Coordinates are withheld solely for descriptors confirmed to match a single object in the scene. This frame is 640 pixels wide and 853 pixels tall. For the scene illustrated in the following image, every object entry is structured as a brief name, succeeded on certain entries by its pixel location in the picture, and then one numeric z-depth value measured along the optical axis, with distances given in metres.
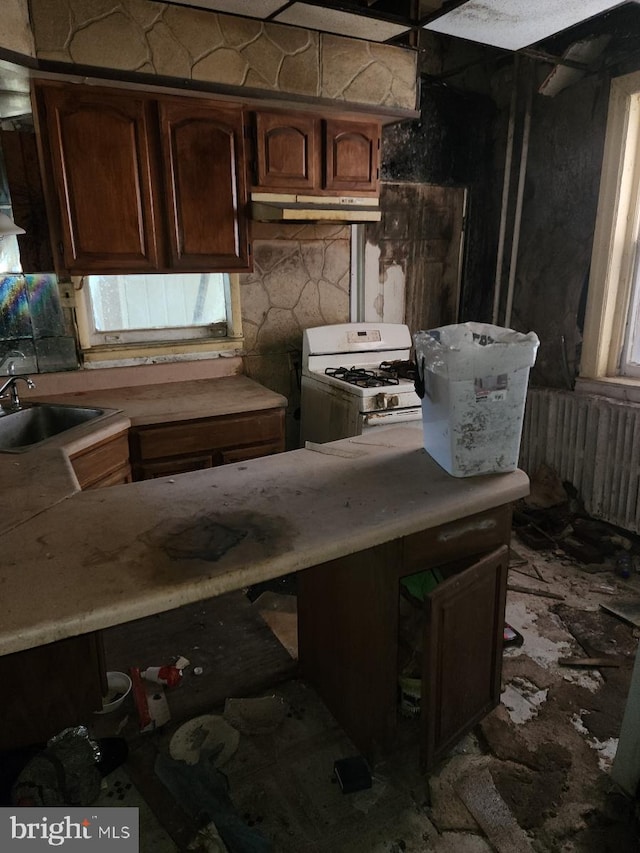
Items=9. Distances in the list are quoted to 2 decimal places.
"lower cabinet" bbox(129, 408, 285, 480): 2.57
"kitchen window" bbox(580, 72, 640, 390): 3.05
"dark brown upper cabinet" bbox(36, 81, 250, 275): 2.33
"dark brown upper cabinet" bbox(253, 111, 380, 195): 2.70
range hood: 2.63
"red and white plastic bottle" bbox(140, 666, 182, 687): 2.10
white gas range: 2.90
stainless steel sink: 2.46
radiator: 3.14
